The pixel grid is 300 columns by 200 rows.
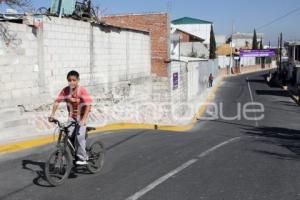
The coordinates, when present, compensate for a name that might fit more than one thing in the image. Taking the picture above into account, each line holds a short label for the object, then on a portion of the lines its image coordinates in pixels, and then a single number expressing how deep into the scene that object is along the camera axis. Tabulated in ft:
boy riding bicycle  24.26
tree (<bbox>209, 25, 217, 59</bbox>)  260.21
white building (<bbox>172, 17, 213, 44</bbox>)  321.17
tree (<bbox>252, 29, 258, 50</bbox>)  381.60
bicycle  22.89
